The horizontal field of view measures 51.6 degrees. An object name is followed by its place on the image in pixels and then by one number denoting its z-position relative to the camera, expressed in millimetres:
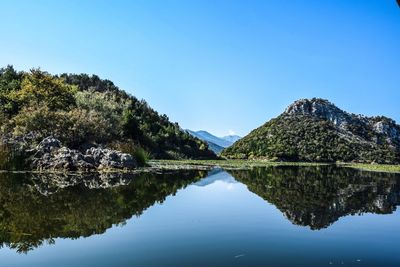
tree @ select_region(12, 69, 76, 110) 38094
